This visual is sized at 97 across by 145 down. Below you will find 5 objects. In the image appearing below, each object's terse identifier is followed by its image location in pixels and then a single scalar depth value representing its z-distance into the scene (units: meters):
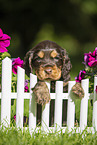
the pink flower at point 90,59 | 4.76
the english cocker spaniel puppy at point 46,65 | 4.30
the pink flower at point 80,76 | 4.91
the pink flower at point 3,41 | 4.55
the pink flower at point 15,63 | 4.88
